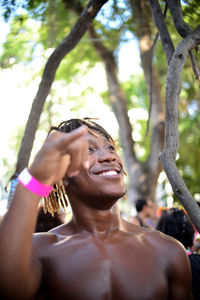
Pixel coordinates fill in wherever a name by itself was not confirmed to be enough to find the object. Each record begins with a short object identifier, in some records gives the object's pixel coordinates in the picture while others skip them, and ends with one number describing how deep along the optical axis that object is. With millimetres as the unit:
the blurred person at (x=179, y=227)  3521
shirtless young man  1372
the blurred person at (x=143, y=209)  6230
